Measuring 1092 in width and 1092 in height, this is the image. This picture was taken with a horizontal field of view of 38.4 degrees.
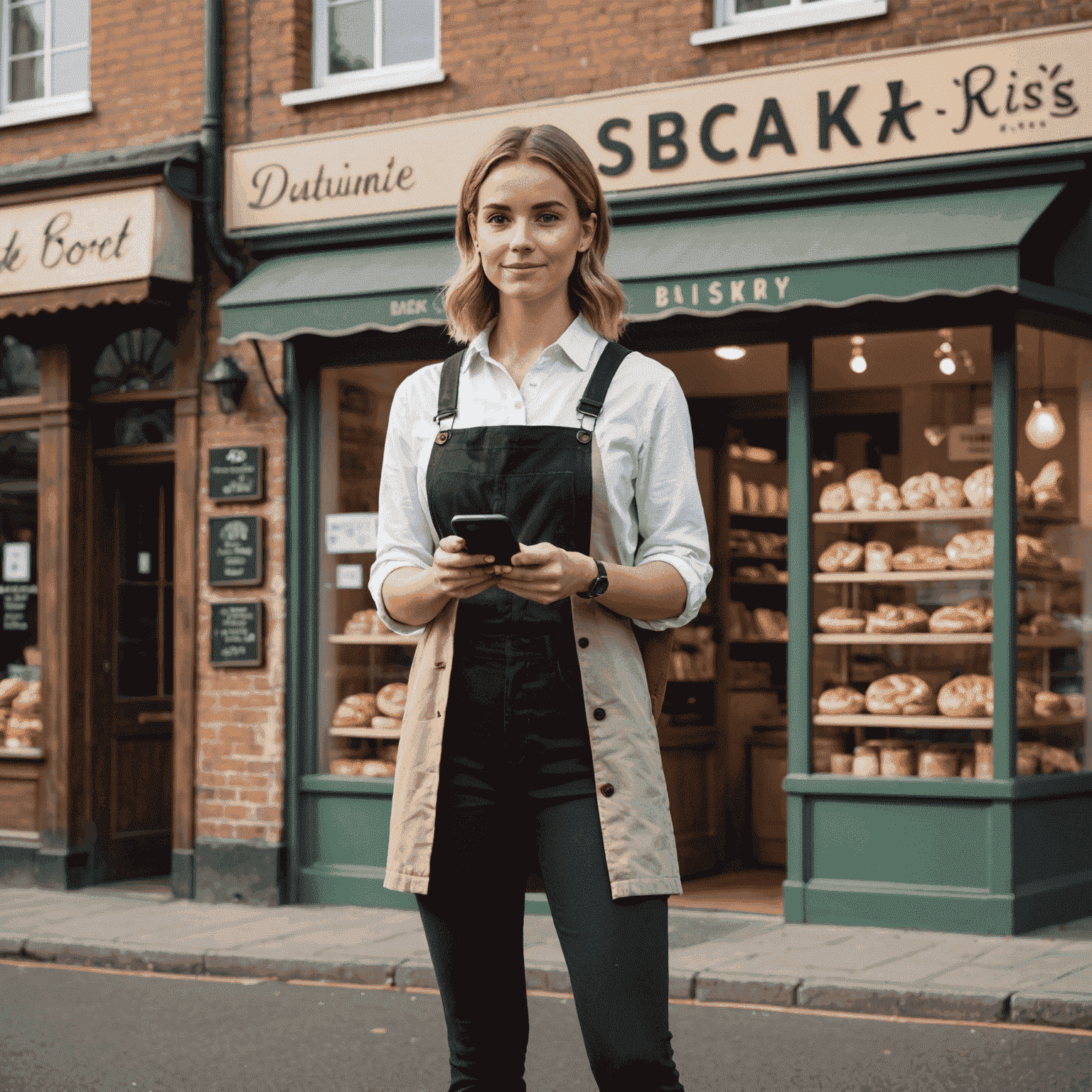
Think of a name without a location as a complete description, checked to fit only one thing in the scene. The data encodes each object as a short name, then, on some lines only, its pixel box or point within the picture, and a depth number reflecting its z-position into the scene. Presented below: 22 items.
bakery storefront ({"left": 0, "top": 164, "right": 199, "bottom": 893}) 9.41
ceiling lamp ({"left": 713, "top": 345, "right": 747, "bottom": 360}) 8.70
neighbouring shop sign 9.17
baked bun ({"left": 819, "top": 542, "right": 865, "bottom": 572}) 8.45
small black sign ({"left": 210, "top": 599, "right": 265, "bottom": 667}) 9.24
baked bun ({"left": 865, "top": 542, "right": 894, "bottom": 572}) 8.47
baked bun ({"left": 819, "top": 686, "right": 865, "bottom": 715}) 8.38
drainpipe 9.41
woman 2.51
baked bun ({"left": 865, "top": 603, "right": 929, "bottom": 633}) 8.36
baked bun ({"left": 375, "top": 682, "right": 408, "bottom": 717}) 9.23
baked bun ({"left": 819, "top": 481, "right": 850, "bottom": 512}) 8.47
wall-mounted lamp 9.18
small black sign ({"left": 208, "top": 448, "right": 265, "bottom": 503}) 9.25
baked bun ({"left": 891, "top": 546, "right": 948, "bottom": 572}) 8.31
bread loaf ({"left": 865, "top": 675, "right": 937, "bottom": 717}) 8.30
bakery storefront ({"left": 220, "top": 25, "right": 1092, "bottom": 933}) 7.78
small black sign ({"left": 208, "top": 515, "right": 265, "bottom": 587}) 9.25
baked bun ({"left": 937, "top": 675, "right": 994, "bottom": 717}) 8.09
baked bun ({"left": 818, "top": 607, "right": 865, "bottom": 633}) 8.43
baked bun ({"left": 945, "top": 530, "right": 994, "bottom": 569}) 8.12
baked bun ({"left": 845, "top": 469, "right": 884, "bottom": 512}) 8.48
